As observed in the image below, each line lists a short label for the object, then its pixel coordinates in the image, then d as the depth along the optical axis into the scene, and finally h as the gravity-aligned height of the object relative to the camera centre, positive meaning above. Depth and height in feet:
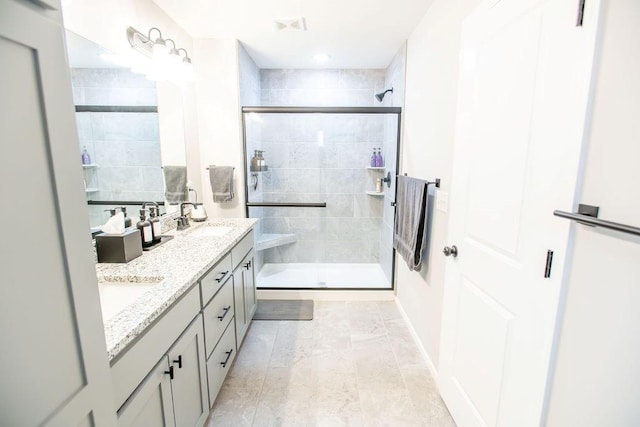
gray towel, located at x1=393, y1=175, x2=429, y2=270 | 6.86 -1.45
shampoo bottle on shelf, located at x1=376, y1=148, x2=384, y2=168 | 11.98 +0.01
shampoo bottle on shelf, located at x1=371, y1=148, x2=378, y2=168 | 11.98 +0.07
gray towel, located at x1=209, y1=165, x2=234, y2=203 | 9.16 -0.62
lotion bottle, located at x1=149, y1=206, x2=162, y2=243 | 6.25 -1.35
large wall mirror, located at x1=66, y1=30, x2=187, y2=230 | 5.09 +0.64
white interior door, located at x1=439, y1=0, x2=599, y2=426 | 2.99 -0.35
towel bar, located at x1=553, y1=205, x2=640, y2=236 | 2.27 -0.50
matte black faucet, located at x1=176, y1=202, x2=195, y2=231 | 7.64 -1.50
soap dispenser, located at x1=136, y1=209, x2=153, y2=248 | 5.83 -1.38
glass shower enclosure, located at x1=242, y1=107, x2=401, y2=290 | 11.73 -1.38
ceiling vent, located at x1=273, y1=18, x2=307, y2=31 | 7.54 +3.58
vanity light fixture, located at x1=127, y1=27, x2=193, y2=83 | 6.26 +2.37
